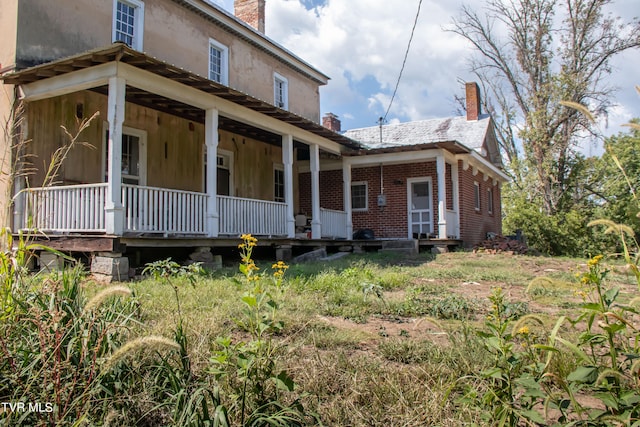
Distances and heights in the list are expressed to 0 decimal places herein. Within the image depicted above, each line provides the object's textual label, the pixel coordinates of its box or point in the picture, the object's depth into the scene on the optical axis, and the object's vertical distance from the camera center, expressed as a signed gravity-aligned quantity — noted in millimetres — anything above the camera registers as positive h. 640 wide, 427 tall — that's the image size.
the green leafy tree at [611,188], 23172 +2390
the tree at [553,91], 22500 +7028
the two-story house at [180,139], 8648 +2695
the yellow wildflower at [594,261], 2357 -142
